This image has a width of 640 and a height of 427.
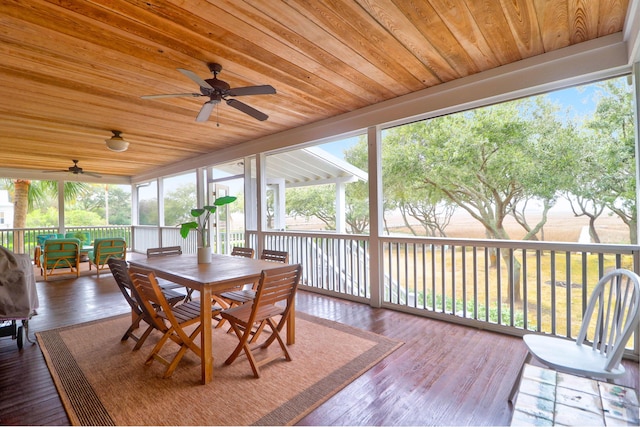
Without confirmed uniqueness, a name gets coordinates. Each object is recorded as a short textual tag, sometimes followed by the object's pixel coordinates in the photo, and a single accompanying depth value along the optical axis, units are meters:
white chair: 1.43
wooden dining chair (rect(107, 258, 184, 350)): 2.26
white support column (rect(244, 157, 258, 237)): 5.53
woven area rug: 1.72
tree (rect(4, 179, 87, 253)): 7.99
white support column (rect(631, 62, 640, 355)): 2.19
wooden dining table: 2.08
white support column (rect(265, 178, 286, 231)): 5.90
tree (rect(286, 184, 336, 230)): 7.31
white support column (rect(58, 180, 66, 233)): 8.02
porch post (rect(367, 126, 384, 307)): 3.78
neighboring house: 8.33
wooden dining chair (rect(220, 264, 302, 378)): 2.11
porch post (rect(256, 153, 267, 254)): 5.26
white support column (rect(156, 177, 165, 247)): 8.27
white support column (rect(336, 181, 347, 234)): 6.66
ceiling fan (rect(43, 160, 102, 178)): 6.60
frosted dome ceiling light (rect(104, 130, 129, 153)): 4.46
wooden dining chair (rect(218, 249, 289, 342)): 2.82
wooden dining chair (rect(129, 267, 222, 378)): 2.07
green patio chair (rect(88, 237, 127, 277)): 5.69
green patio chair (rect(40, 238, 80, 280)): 5.34
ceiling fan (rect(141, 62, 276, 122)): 2.39
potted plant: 2.68
